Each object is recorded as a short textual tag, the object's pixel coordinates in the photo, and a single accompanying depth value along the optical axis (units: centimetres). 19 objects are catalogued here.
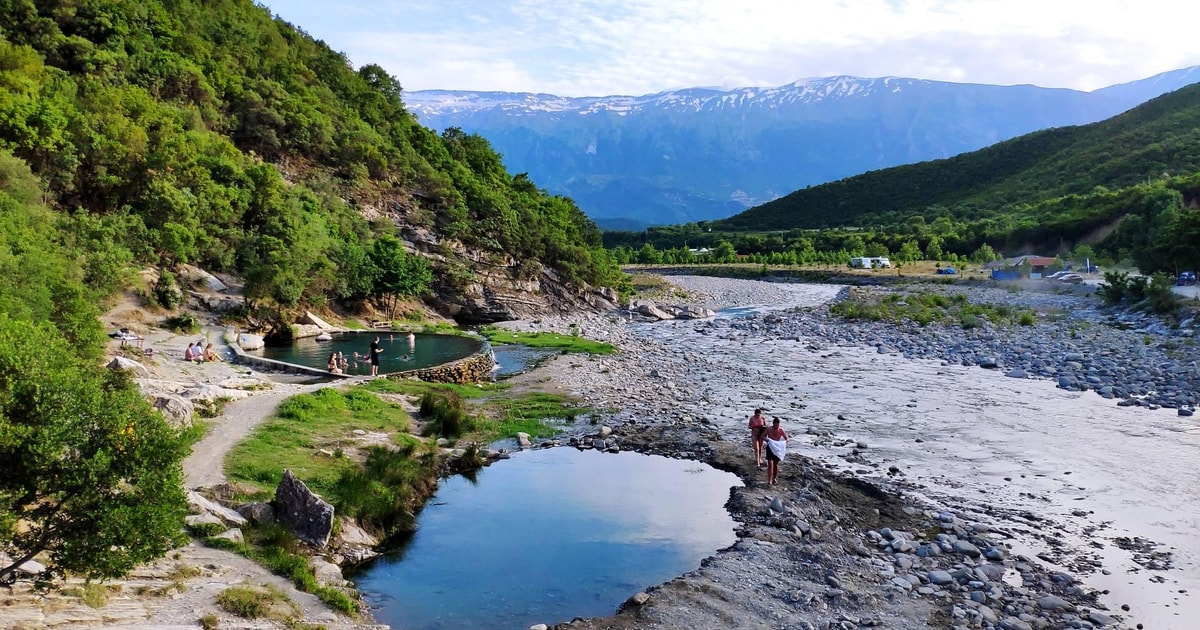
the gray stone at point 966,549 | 1431
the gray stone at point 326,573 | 1344
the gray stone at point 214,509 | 1435
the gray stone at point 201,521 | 1377
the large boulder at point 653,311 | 6795
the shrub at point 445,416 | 2455
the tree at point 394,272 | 5350
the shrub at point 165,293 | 3966
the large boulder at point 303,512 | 1496
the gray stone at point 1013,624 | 1149
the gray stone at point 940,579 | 1320
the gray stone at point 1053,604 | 1220
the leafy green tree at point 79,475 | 908
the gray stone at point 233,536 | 1360
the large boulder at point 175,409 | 1912
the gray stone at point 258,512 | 1491
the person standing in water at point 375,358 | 3242
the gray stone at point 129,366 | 2260
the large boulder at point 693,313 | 6806
